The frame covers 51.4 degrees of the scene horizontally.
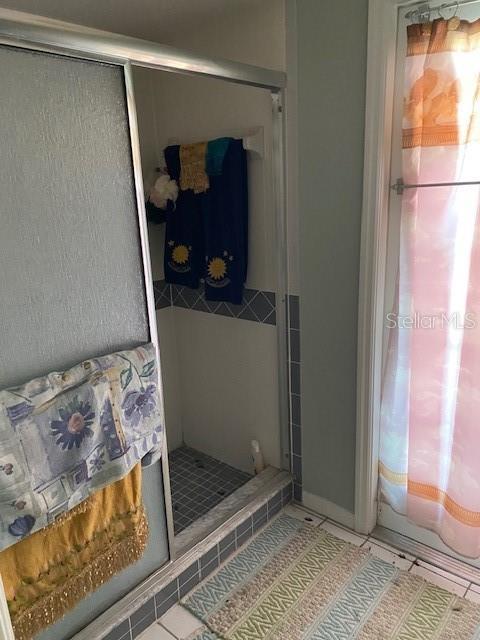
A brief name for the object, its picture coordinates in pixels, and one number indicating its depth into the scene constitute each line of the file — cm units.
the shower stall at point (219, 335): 200
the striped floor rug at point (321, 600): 159
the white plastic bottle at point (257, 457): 229
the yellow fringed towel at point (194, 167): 208
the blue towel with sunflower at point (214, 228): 203
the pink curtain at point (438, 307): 145
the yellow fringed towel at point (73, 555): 122
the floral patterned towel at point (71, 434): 112
